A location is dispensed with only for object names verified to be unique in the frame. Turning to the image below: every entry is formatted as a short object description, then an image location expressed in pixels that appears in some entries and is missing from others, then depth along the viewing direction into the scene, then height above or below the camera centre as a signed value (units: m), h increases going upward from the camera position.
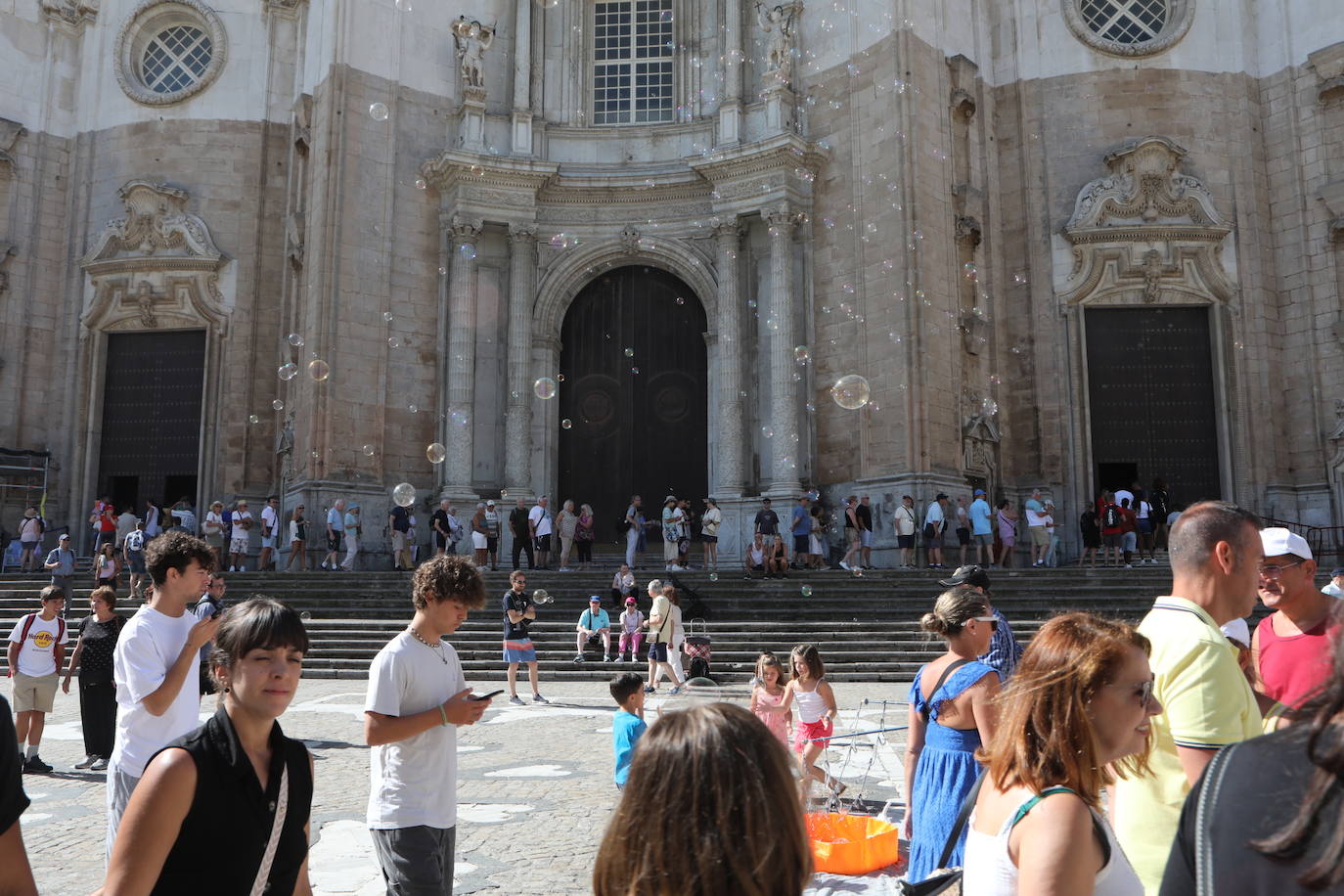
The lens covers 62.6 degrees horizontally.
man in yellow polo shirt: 2.95 -0.30
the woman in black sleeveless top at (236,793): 2.54 -0.55
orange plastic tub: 5.94 -1.49
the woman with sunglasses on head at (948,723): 4.34 -0.64
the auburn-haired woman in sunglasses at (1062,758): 2.25 -0.42
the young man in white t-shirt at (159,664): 4.34 -0.39
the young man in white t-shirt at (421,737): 3.89 -0.60
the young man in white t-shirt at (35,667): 9.19 -0.83
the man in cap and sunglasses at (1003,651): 5.35 -0.43
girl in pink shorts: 7.42 -0.88
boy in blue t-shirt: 5.71 -0.78
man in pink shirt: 3.88 -0.19
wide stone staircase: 15.48 -0.69
